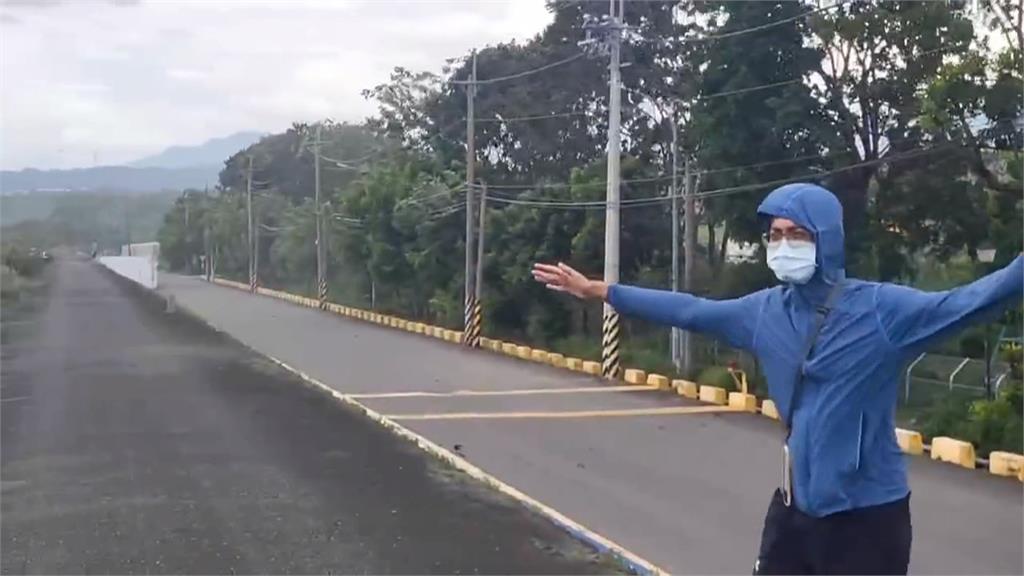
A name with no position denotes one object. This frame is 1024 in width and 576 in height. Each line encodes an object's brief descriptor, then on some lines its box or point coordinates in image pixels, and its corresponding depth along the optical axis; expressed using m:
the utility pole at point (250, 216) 64.81
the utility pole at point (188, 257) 94.53
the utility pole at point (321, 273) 49.41
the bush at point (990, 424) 13.12
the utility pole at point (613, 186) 21.92
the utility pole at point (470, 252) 30.30
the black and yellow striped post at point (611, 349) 22.52
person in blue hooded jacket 3.19
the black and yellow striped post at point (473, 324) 30.28
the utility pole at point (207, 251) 83.06
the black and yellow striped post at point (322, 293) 49.31
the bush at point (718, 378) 19.03
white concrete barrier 64.94
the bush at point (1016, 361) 14.75
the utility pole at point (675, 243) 21.63
